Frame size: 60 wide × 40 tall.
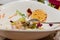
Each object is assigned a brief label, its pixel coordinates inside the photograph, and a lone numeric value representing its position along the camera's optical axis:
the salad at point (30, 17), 0.55
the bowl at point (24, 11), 0.41
